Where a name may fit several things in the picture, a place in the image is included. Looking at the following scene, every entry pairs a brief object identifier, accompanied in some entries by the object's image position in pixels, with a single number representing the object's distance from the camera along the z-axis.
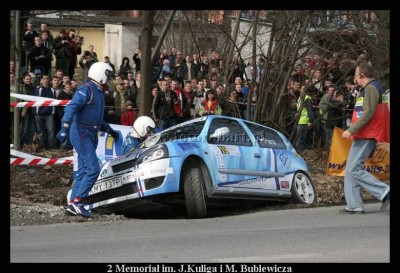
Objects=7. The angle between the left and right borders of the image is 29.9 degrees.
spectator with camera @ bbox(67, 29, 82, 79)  20.89
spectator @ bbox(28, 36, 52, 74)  19.29
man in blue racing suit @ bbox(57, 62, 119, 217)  10.57
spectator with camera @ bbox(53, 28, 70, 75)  20.50
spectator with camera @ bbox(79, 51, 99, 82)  21.48
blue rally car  10.45
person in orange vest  10.19
